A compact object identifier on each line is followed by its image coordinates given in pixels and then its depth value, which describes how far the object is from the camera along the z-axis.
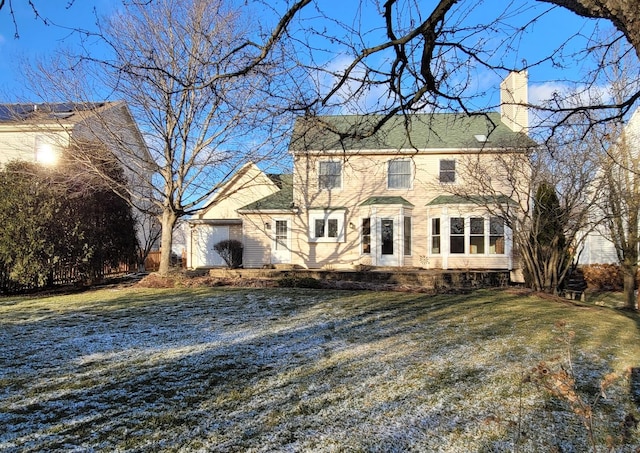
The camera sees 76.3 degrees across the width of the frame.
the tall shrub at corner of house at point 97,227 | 11.79
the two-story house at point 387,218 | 16.58
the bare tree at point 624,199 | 10.57
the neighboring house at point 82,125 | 12.20
